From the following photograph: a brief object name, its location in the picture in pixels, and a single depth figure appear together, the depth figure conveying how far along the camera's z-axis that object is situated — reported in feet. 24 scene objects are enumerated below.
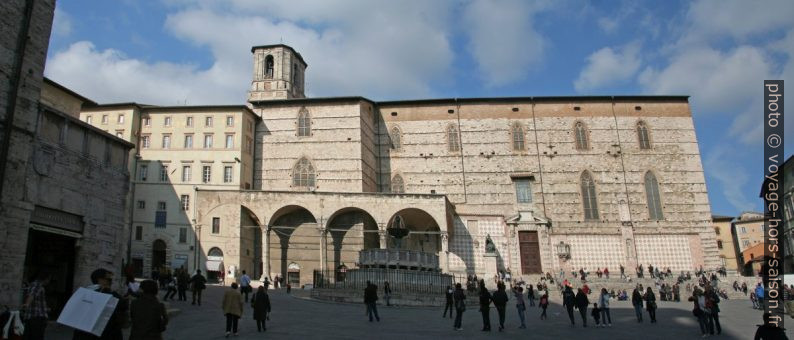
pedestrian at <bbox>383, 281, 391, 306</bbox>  64.95
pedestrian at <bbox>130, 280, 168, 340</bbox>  19.75
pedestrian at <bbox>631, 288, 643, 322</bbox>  50.99
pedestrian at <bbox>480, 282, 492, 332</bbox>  43.91
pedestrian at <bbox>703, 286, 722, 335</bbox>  41.62
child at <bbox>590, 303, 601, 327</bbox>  47.47
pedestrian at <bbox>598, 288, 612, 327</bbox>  48.39
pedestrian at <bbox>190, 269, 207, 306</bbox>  59.00
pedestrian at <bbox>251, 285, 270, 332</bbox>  40.52
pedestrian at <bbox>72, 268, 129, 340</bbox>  19.95
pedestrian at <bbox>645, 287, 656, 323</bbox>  50.87
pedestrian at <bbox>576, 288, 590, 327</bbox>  47.83
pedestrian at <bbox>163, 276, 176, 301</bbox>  60.18
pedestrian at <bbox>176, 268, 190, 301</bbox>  60.89
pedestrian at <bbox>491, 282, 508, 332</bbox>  44.80
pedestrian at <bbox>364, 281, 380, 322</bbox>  48.88
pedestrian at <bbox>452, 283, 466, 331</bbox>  44.45
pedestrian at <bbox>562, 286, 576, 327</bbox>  49.11
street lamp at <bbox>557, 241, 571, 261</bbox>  122.31
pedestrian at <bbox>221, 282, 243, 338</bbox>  37.68
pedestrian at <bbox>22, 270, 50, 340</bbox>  26.18
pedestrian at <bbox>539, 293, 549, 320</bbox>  55.88
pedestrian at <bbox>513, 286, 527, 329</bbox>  46.72
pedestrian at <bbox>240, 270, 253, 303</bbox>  61.46
